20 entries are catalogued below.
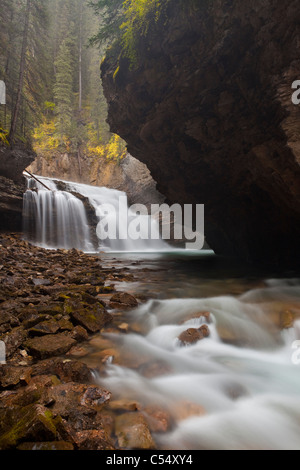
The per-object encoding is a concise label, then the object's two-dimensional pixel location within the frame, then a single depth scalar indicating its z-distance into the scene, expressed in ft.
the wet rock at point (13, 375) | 6.69
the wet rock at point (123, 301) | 15.02
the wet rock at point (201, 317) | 13.05
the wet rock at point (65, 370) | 7.52
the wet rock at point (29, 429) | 4.58
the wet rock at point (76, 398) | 5.86
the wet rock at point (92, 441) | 4.99
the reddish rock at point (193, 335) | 11.21
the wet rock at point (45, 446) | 4.50
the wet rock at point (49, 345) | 8.55
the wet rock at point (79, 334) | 10.26
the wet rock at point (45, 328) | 9.68
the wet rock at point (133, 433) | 5.48
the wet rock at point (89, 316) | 11.35
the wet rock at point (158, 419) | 6.20
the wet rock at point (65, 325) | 10.49
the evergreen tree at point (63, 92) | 95.45
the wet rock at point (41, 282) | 17.22
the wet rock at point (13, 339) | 8.47
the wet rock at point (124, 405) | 6.72
